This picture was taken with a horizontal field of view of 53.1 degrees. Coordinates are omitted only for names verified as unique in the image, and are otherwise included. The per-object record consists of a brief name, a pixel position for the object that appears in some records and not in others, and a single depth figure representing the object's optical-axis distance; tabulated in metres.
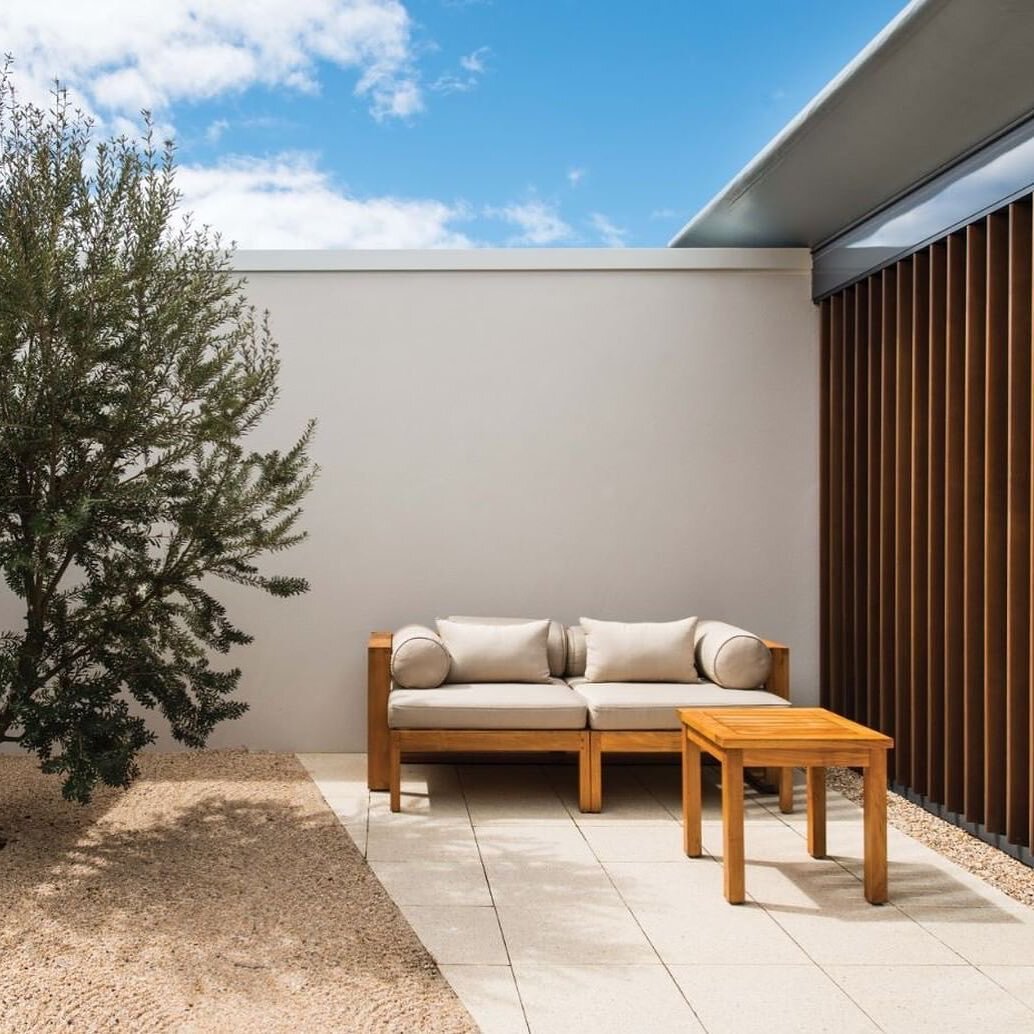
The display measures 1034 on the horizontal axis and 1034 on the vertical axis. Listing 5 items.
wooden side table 3.48
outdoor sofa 4.66
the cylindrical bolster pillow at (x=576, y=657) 5.44
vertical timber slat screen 3.98
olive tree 3.78
